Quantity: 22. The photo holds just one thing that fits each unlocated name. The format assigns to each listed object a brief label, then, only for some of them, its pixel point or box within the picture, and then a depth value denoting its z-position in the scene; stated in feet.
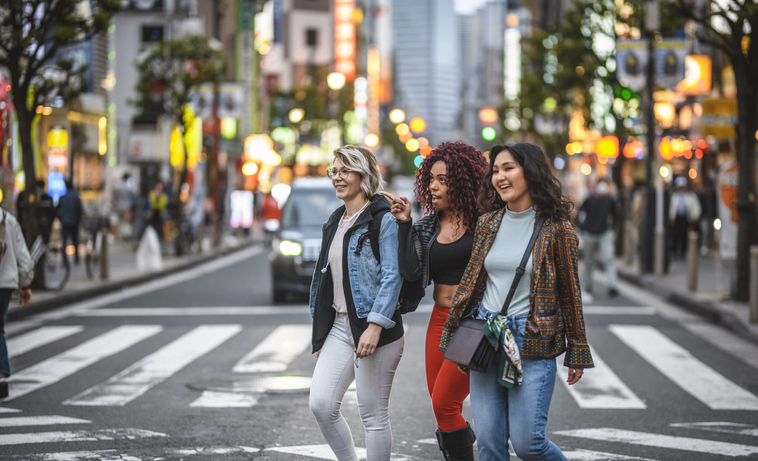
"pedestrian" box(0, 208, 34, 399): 26.35
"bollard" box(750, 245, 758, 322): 40.34
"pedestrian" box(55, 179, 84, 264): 65.51
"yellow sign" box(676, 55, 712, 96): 75.92
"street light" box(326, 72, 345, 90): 161.81
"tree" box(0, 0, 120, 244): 49.08
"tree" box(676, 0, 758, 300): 47.21
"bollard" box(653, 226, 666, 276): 64.44
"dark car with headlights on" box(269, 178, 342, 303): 49.11
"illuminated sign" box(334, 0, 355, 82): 323.98
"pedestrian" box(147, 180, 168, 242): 81.92
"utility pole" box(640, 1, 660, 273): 65.05
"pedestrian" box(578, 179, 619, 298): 55.06
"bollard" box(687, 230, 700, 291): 51.88
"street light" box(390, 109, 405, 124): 163.73
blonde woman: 15.85
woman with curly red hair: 15.97
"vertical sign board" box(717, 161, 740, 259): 49.16
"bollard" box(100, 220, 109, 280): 58.59
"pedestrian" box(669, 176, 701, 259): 81.92
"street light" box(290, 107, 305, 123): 200.89
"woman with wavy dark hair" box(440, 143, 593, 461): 14.37
